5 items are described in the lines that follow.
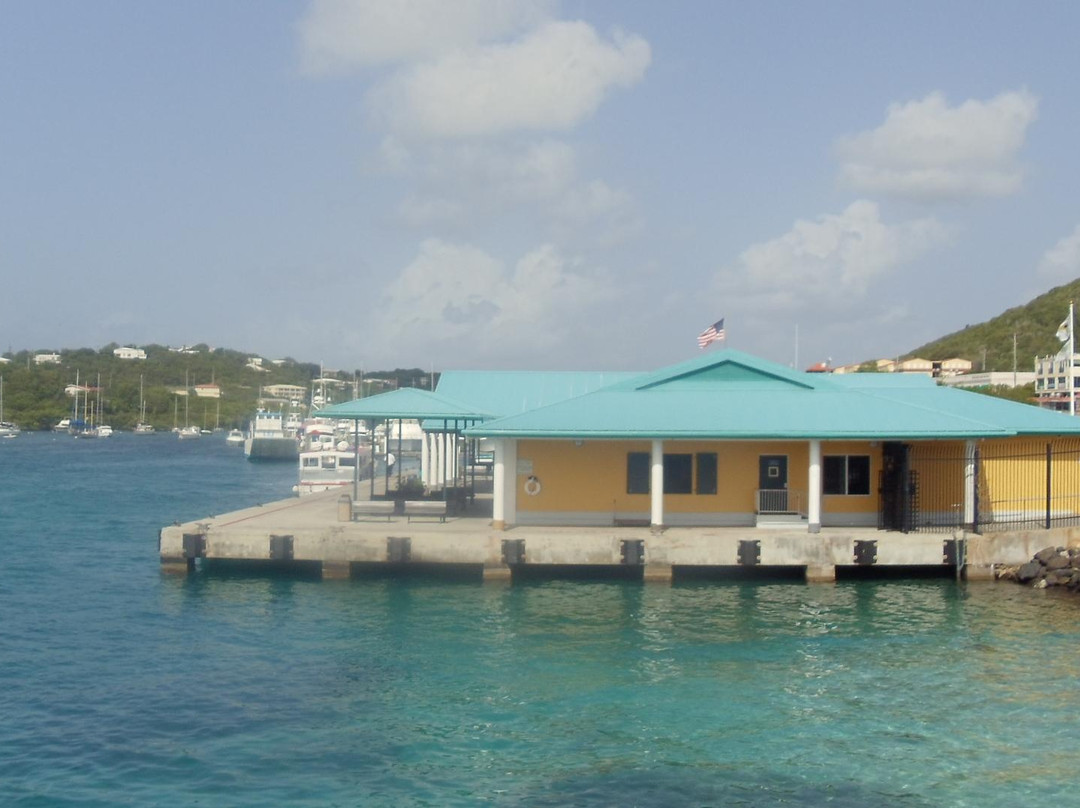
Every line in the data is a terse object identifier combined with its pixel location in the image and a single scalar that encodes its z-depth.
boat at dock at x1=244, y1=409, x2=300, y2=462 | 97.94
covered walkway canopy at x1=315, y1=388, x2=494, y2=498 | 30.36
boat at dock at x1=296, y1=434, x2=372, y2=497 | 55.56
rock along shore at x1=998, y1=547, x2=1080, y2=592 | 26.02
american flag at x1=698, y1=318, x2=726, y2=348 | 34.19
